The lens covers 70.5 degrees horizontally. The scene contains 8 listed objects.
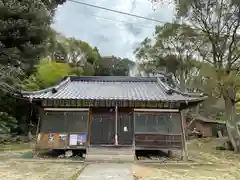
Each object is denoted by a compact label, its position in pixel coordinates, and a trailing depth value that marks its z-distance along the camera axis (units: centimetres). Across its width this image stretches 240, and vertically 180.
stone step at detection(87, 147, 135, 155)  752
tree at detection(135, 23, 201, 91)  1801
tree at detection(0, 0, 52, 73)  873
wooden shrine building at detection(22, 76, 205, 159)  774
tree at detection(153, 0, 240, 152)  1116
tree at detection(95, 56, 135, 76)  2753
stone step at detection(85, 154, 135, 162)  724
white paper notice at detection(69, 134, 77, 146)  771
